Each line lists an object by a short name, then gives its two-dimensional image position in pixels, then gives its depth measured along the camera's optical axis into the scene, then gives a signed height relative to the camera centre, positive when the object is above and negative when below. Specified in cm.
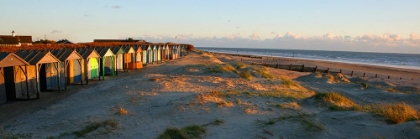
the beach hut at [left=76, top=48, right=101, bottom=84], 2147 -143
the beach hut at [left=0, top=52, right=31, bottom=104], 1399 -186
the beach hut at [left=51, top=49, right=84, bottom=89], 1889 -138
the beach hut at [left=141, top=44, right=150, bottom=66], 3647 -119
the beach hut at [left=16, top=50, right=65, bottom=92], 1601 -152
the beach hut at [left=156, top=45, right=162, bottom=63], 4241 -130
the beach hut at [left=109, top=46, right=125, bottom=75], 2688 -124
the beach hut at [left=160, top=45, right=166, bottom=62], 4526 -122
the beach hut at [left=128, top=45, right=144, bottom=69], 3097 -162
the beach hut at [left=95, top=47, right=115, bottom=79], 2415 -149
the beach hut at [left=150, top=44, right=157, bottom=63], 4039 -103
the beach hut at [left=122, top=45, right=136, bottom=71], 3009 -126
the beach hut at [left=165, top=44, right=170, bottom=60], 4856 -119
